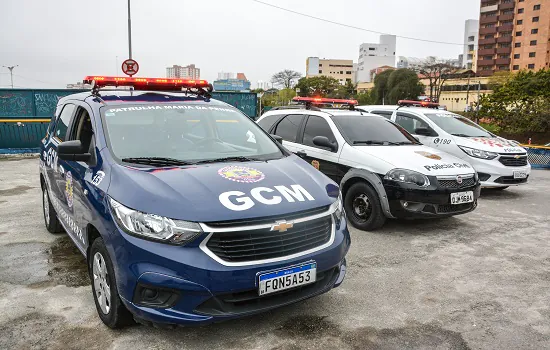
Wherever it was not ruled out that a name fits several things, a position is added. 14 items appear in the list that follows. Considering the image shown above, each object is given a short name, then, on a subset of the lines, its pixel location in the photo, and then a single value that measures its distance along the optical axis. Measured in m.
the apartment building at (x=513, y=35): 73.81
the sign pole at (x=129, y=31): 19.31
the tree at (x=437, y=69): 79.62
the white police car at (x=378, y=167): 5.37
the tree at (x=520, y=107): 20.14
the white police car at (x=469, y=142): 8.09
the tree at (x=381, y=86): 76.44
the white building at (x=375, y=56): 130.00
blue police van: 2.64
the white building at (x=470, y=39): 113.25
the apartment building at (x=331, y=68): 138.88
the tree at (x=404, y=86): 70.62
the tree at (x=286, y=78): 97.75
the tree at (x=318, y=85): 86.94
